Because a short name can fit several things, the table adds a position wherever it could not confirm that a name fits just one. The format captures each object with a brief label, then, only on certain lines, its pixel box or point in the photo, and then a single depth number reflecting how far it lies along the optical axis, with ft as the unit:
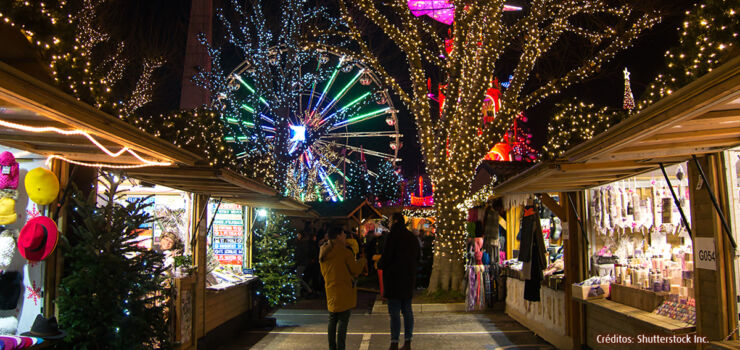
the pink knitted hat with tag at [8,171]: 15.81
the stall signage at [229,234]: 34.86
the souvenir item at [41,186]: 15.77
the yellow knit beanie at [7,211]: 15.84
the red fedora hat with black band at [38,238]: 15.48
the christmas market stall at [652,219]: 12.28
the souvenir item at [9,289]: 15.74
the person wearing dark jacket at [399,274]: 23.53
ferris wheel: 72.02
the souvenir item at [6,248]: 15.64
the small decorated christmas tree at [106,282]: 15.92
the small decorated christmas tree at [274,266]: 37.78
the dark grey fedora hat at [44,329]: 14.87
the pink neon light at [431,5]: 65.42
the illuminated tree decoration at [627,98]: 36.50
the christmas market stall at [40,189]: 14.30
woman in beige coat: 22.16
